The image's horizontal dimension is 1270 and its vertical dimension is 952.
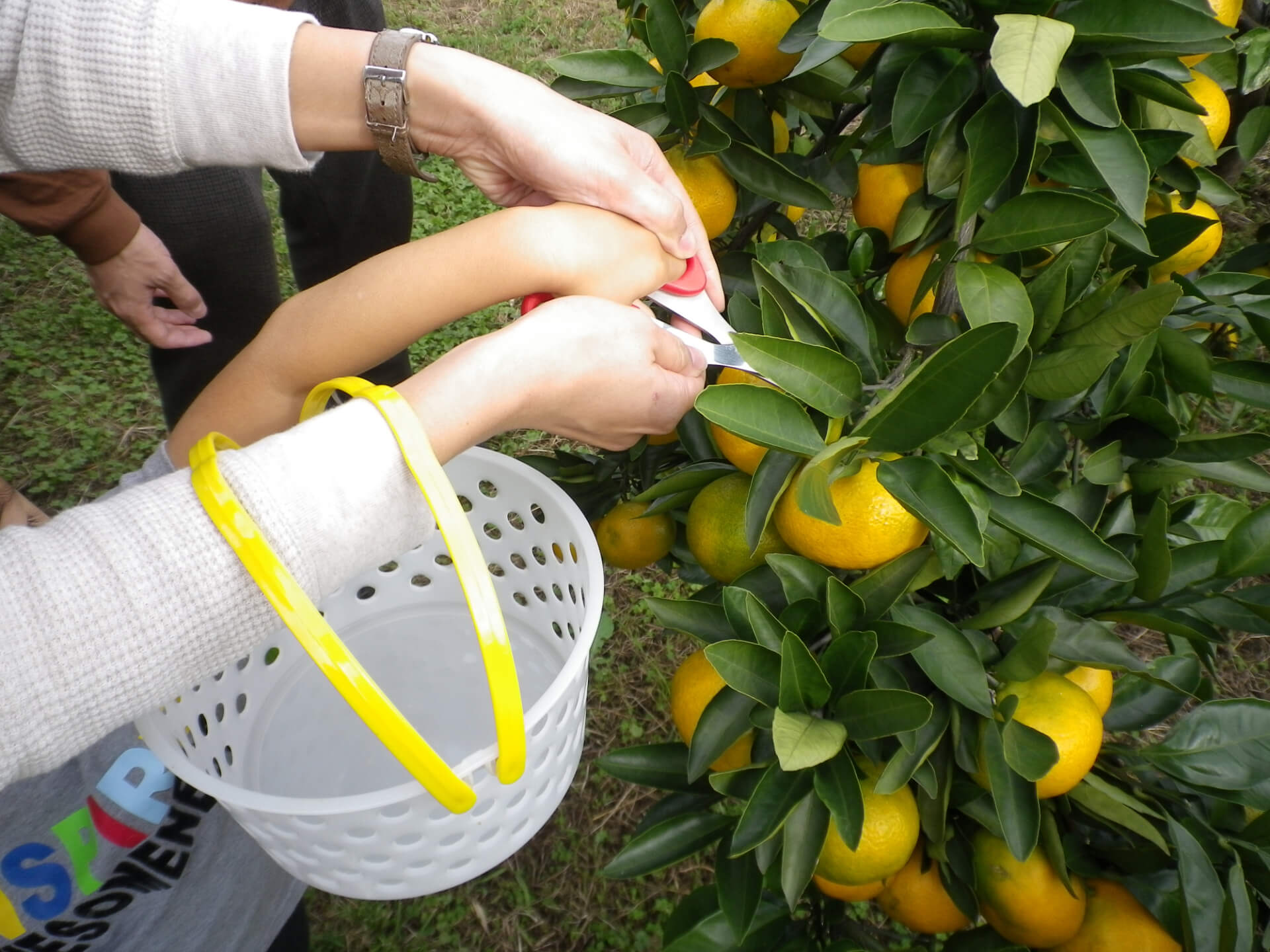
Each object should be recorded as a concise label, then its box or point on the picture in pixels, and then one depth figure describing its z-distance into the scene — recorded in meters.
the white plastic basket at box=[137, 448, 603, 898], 0.76
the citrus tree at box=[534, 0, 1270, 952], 0.63
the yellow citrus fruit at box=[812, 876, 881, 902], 0.80
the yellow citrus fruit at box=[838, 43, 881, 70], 0.75
